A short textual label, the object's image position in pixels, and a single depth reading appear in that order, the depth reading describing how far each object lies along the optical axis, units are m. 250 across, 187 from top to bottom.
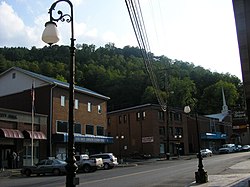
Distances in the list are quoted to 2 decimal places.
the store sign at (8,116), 37.72
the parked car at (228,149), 73.44
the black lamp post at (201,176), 19.12
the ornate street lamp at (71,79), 8.29
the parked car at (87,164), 34.09
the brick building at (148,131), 64.31
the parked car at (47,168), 31.43
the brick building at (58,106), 45.03
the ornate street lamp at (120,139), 68.84
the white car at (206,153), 60.12
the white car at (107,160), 39.00
